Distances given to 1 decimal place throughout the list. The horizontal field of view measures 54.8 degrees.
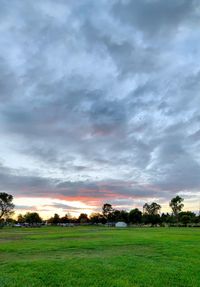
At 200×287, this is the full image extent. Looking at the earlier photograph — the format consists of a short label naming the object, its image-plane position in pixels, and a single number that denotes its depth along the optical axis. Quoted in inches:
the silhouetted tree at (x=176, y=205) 3980.2
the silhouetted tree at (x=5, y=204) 3385.4
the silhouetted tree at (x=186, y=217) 3565.8
